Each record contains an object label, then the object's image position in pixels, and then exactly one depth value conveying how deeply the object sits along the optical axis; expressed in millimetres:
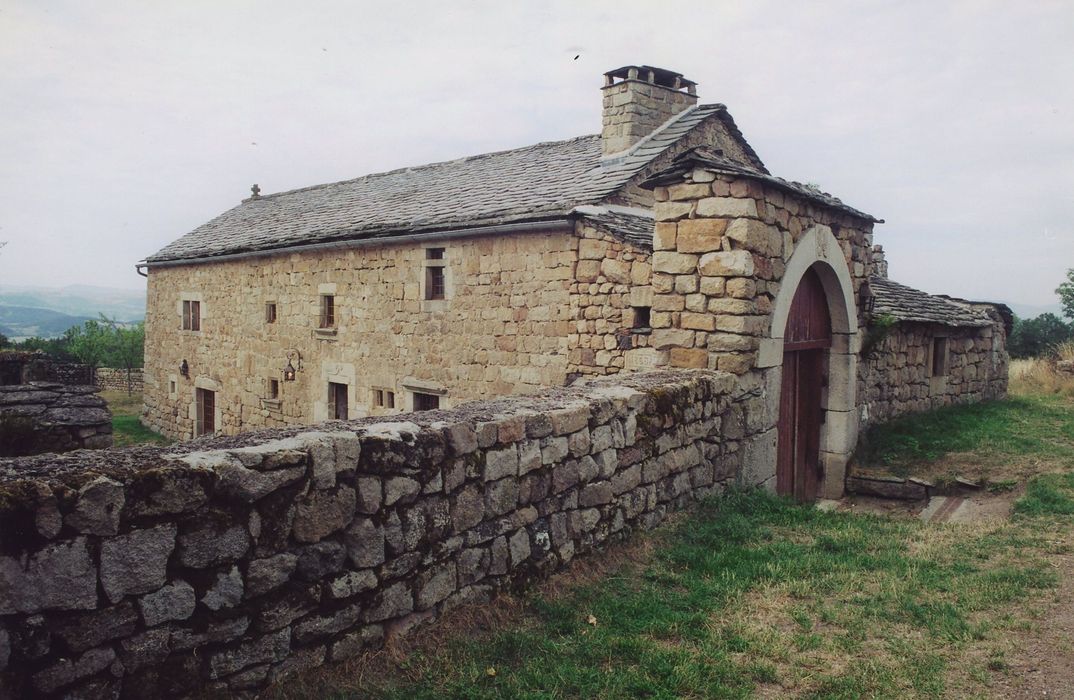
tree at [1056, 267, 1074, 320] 25734
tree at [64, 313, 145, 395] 27922
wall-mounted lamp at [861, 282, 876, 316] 8898
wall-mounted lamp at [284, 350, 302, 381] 13781
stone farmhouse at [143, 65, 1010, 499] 6660
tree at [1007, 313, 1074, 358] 23969
